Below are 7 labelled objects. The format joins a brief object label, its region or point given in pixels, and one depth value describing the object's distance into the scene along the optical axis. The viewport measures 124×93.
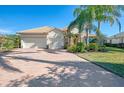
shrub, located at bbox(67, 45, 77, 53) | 9.01
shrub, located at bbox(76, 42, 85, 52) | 8.90
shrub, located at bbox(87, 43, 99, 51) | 9.38
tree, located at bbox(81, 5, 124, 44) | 9.47
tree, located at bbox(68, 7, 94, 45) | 9.52
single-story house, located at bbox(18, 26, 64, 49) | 13.06
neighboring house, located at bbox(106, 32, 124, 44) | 15.86
